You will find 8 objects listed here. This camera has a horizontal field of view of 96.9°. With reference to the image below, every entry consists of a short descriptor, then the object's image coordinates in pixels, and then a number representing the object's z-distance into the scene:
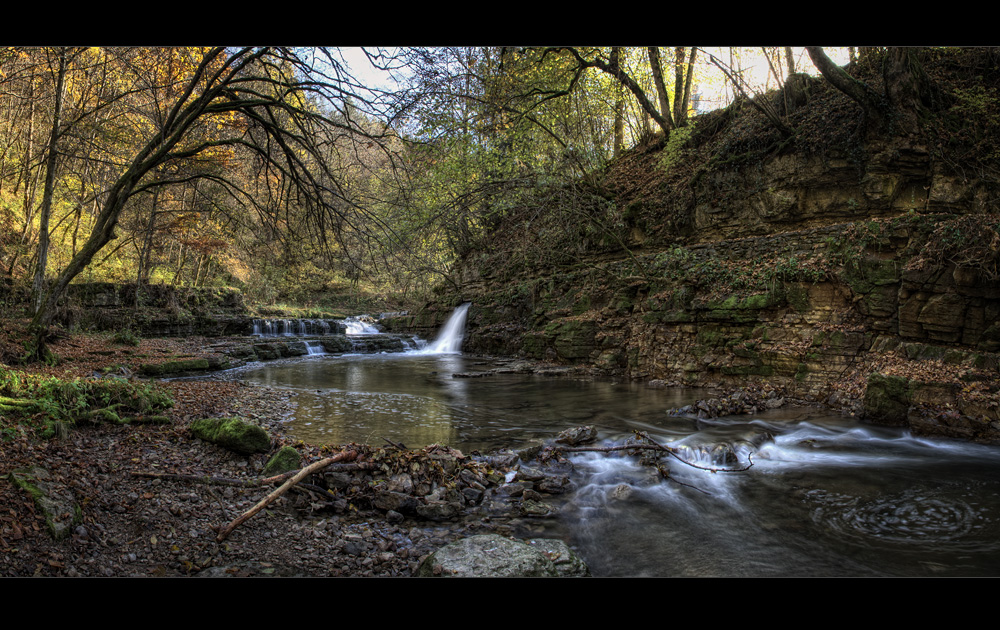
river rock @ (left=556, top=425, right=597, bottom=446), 6.29
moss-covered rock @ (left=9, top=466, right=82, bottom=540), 2.60
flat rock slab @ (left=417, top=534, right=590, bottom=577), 2.81
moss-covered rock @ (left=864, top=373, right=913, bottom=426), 6.97
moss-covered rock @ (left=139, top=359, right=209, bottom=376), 10.67
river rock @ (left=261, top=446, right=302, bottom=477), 4.19
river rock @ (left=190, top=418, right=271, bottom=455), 4.60
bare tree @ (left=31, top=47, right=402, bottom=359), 5.24
